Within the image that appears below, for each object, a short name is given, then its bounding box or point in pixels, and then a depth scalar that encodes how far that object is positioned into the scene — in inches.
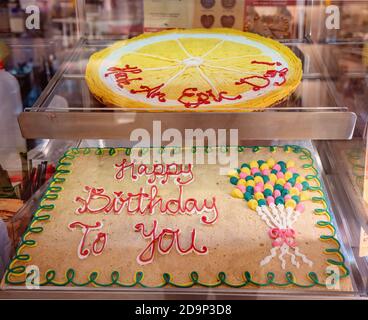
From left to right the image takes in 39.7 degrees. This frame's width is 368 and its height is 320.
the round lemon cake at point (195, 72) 50.4
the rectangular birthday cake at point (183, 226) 51.9
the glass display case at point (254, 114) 47.6
